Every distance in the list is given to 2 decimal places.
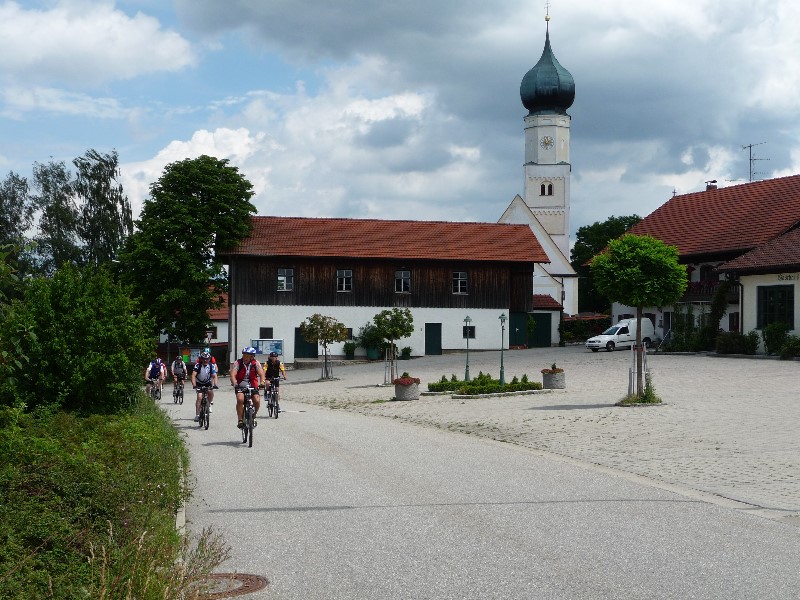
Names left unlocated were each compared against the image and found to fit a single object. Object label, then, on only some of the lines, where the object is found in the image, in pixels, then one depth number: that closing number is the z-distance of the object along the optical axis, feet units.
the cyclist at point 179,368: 104.27
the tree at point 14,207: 215.31
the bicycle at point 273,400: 86.79
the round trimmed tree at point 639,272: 87.66
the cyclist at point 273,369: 88.79
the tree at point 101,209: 222.89
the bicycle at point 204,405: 73.41
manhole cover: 23.04
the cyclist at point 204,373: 73.72
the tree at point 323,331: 151.64
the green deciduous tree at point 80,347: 50.16
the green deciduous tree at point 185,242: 175.83
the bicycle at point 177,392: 110.52
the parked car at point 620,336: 181.78
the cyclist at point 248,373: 62.03
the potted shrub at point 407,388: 104.88
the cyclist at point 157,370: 103.74
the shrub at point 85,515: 18.93
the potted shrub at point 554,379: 105.70
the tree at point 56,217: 215.92
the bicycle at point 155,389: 104.37
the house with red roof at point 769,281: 141.90
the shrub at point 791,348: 133.49
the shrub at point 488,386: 102.83
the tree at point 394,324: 145.18
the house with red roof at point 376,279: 188.03
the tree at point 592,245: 324.19
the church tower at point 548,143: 311.27
